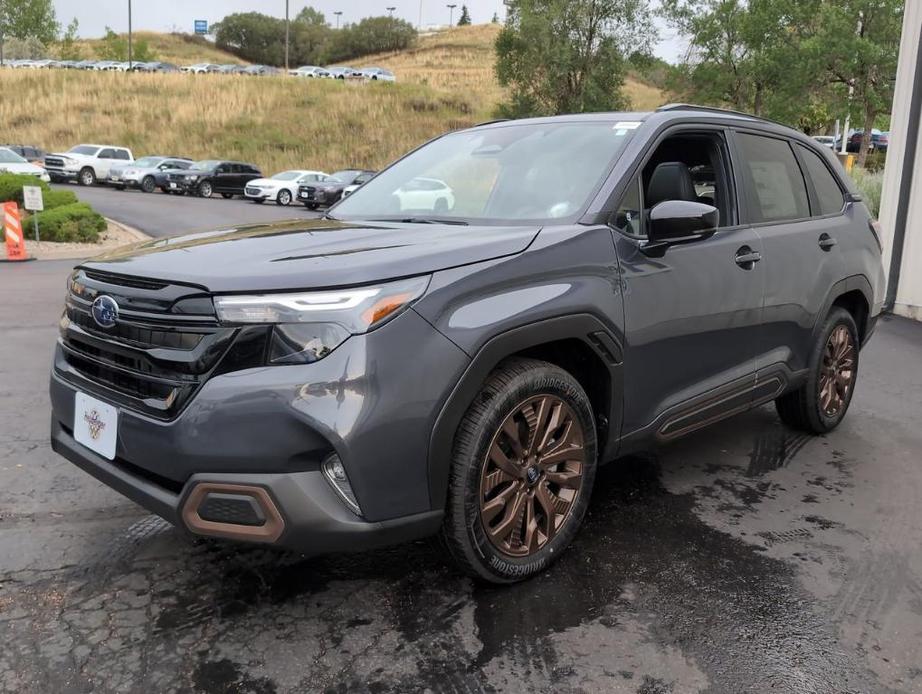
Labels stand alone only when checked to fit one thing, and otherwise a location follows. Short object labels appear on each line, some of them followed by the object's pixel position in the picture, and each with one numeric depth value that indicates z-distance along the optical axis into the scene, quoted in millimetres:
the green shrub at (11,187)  17984
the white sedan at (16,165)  26000
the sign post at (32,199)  14484
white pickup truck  31438
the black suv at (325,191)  27859
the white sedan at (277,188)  29953
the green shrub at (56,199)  18328
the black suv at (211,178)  30422
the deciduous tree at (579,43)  36562
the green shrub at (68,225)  15789
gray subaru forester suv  2439
